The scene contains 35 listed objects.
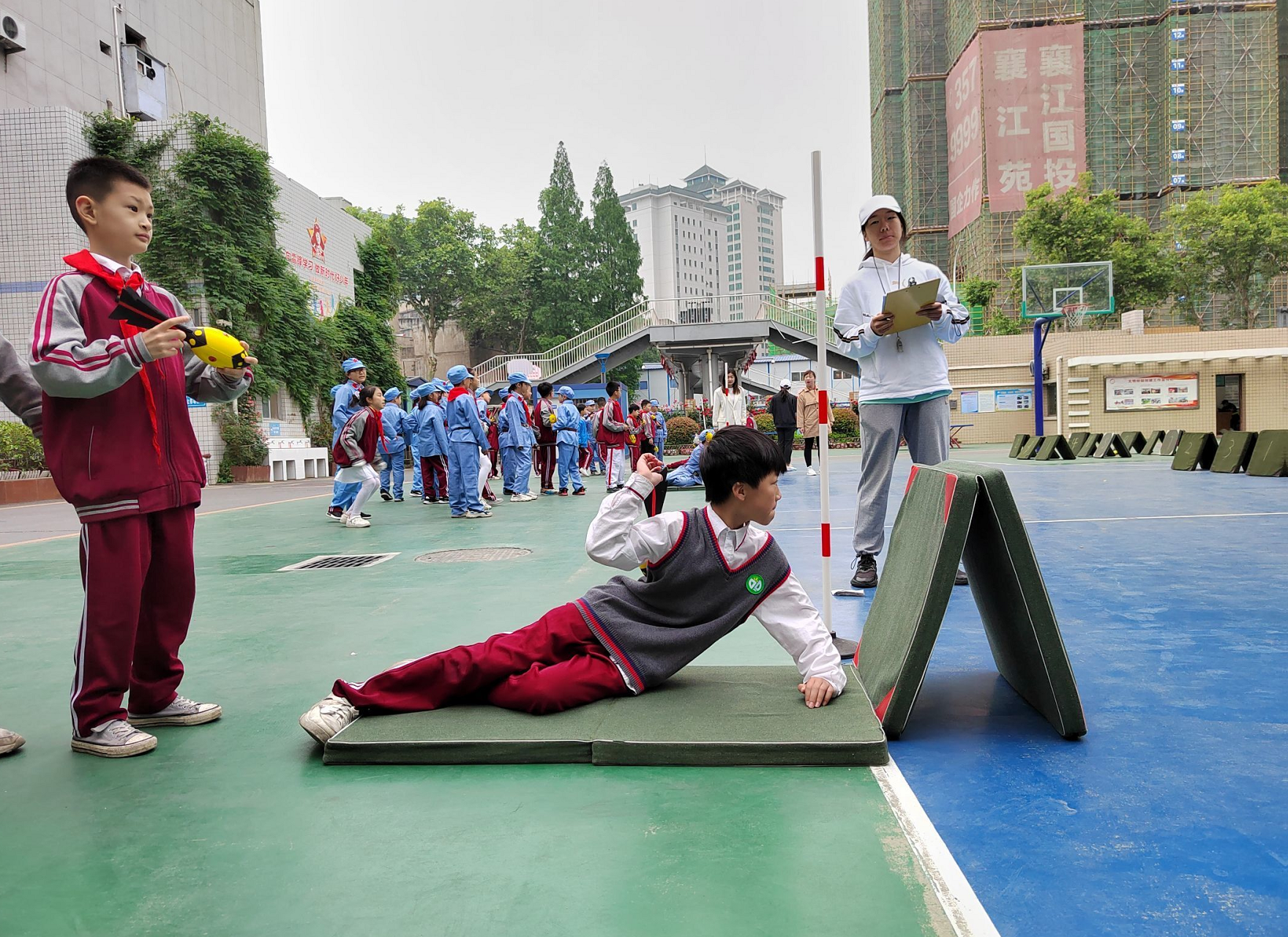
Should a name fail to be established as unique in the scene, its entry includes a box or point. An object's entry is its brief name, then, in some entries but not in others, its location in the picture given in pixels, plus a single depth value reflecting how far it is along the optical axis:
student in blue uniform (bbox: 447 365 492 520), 10.16
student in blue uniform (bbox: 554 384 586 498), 13.98
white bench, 19.91
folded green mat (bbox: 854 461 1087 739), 2.45
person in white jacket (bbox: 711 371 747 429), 16.19
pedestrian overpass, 29.30
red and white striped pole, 3.42
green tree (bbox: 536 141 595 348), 52.59
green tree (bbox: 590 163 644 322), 53.47
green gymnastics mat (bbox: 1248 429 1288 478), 11.23
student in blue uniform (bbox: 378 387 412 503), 13.30
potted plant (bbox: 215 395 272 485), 18.92
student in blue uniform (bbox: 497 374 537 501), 12.27
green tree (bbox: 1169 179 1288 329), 35.03
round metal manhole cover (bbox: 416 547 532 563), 6.50
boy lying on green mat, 2.64
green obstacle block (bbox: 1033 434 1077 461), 17.84
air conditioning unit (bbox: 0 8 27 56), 16.47
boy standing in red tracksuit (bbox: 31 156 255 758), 2.46
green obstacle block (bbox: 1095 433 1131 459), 18.22
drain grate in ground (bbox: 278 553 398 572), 6.40
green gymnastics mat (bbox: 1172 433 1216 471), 13.15
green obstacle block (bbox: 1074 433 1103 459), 18.78
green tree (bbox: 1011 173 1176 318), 35.50
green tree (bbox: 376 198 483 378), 52.00
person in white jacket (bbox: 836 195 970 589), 4.38
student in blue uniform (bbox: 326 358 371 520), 9.59
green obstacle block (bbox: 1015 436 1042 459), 19.17
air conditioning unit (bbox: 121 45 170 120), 20.30
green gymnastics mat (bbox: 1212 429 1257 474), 12.30
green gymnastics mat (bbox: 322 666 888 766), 2.34
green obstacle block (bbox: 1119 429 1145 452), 18.88
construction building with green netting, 39.62
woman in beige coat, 15.39
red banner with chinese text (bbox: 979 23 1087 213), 39.91
